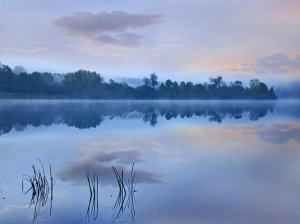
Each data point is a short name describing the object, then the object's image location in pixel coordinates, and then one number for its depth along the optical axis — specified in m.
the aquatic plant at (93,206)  6.13
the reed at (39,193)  6.47
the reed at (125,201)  6.31
